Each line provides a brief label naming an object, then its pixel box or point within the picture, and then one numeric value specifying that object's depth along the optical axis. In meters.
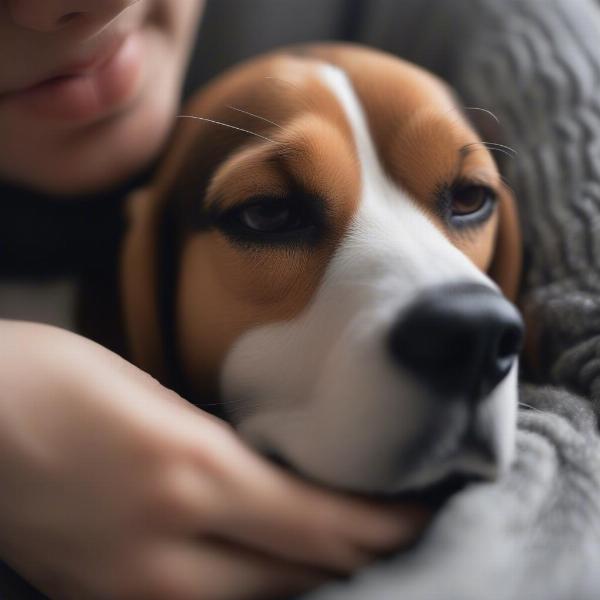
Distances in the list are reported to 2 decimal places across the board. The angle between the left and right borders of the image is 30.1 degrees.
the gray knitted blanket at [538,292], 0.22
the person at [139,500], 0.23
